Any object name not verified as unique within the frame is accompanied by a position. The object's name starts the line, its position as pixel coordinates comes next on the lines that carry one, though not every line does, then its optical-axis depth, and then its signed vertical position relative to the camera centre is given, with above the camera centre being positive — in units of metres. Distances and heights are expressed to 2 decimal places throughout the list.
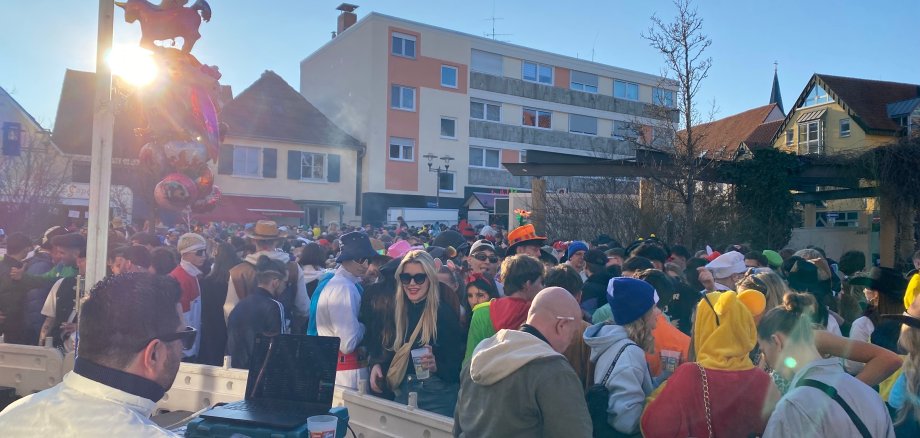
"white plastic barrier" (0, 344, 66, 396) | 5.92 -1.25
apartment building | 36.94 +7.66
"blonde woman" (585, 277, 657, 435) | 3.41 -0.60
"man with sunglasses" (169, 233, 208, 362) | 6.33 -0.43
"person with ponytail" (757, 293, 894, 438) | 2.70 -0.64
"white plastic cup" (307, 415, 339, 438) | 3.32 -0.95
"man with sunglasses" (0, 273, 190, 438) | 1.99 -0.44
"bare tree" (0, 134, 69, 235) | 21.06 +1.19
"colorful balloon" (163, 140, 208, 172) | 10.32 +1.11
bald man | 2.73 -0.60
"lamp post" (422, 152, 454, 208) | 33.64 +3.68
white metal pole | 5.09 +0.50
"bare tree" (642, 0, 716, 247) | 15.56 +2.05
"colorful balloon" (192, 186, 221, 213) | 11.74 +0.43
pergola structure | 16.01 +1.66
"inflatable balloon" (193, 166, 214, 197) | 10.96 +0.77
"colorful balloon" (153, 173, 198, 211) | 10.17 +0.53
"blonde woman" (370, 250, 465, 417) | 4.70 -0.76
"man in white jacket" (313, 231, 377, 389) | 5.11 -0.68
